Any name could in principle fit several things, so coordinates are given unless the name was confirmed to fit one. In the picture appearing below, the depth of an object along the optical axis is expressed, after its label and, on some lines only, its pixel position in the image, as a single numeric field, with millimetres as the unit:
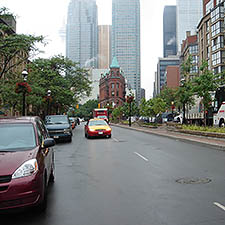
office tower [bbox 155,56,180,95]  174250
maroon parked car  4550
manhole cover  7394
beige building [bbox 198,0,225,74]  55469
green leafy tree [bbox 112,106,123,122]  79525
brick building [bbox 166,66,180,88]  131250
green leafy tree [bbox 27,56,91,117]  36575
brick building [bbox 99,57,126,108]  127225
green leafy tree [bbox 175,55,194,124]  26692
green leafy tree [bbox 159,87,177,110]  75275
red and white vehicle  56450
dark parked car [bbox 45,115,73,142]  19344
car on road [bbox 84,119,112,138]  22156
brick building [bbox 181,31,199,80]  85250
